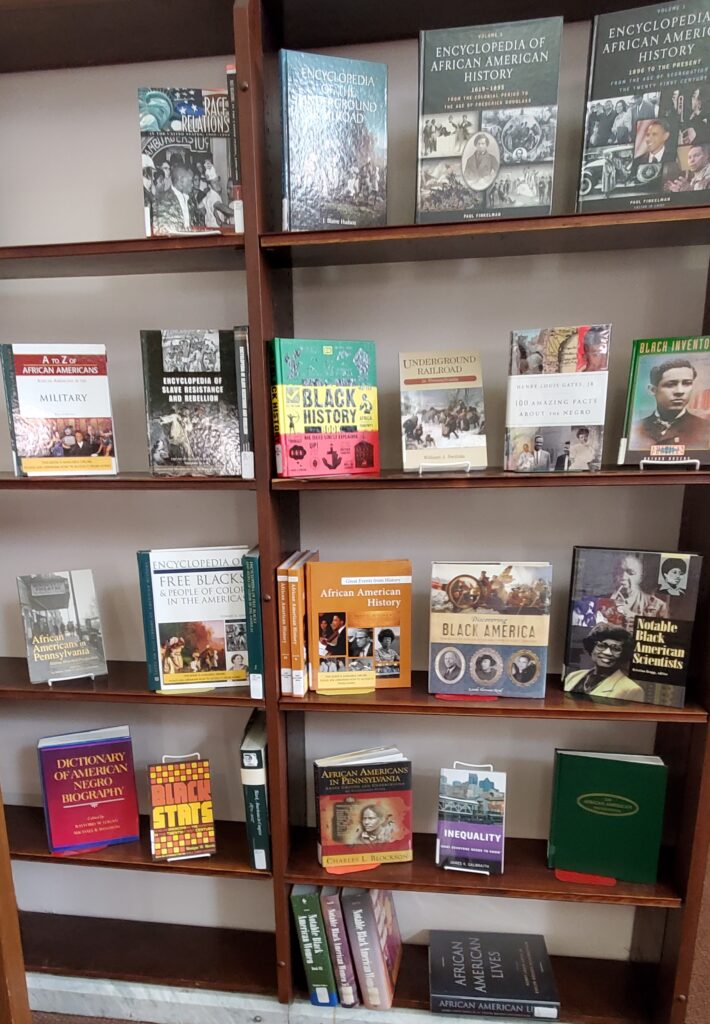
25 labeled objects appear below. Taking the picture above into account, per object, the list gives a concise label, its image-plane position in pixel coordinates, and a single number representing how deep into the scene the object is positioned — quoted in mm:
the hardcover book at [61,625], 1388
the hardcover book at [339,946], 1376
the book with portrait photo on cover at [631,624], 1223
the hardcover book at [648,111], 1025
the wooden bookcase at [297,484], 1145
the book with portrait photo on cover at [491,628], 1263
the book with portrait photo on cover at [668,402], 1146
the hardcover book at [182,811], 1415
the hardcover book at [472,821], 1363
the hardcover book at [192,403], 1211
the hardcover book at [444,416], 1238
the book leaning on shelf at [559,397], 1147
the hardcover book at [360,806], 1375
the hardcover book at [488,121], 1060
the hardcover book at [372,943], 1386
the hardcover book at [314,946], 1373
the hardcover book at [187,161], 1142
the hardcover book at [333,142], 1118
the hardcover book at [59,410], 1268
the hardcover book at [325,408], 1191
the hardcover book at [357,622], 1288
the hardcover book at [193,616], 1322
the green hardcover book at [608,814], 1317
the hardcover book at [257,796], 1312
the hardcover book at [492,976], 1412
